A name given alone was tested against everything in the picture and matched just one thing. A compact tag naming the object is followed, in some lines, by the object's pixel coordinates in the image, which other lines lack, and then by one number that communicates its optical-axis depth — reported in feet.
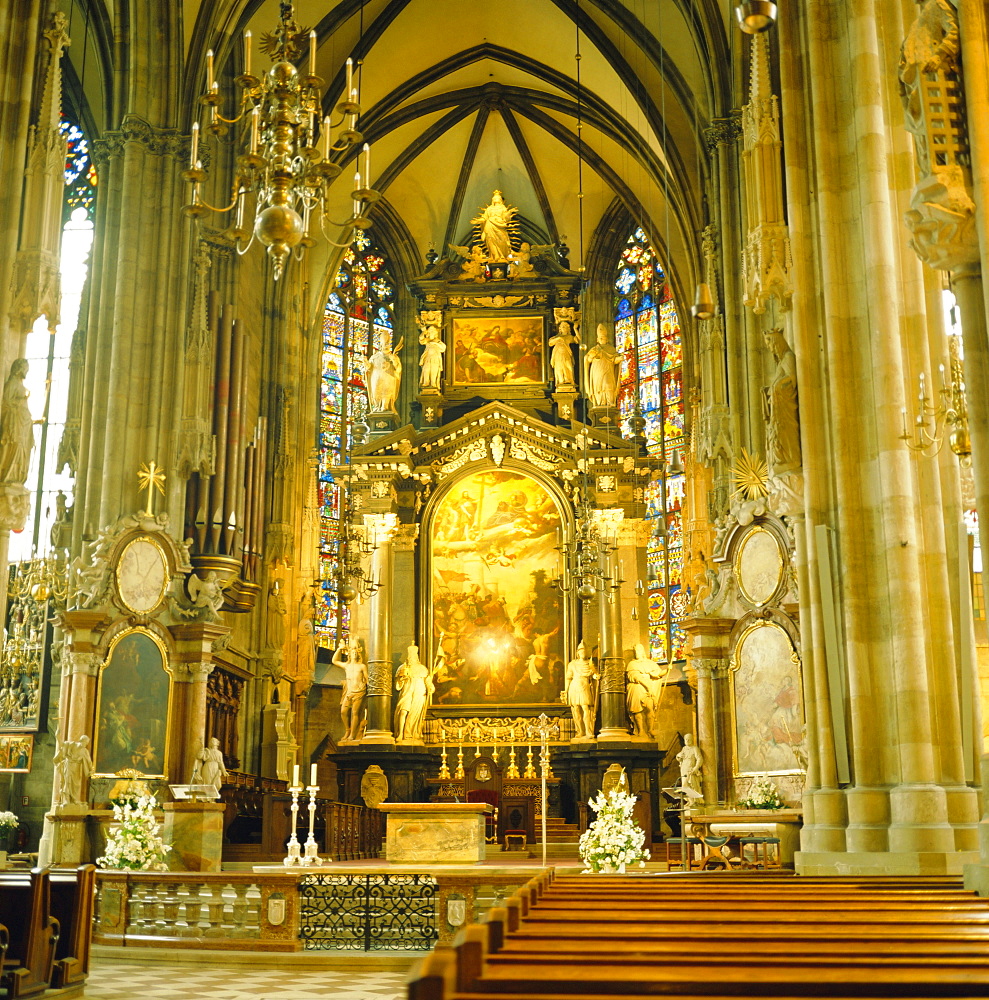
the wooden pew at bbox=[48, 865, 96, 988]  30.40
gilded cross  59.47
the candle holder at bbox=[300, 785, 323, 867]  49.85
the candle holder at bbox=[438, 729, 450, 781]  77.18
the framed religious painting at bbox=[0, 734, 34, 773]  65.05
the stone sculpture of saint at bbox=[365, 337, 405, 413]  84.94
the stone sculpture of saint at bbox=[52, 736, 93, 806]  52.42
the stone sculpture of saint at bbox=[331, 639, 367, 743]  79.56
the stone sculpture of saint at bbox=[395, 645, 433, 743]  78.28
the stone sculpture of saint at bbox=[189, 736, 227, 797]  55.57
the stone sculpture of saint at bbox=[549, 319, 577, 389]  85.71
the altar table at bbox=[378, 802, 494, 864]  50.75
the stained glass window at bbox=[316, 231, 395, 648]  88.38
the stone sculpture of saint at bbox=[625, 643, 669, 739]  76.79
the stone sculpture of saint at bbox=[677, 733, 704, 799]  57.00
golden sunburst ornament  53.88
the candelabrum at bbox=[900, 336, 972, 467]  24.09
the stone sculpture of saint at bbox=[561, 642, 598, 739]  77.05
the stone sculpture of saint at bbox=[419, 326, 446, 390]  86.69
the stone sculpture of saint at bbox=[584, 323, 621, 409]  83.56
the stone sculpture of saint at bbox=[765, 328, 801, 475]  38.70
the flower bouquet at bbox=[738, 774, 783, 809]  47.42
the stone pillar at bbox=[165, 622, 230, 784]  56.59
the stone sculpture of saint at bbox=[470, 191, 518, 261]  90.22
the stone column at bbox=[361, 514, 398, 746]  78.23
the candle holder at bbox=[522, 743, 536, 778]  76.69
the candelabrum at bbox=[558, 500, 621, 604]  63.93
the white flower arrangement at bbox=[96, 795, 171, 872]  45.62
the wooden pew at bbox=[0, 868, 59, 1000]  27.20
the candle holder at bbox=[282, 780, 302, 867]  48.42
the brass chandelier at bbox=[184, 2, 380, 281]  30.53
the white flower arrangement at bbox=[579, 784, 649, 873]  44.98
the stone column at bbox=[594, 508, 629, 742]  76.48
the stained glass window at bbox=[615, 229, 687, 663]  84.89
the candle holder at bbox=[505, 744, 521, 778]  76.48
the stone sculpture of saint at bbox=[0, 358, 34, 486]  42.19
